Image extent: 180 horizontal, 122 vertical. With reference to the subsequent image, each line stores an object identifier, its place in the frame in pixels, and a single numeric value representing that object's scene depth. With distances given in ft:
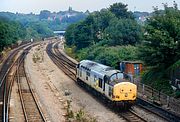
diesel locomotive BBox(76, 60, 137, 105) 95.86
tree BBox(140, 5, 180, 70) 113.80
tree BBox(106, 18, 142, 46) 188.03
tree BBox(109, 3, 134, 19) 265.95
